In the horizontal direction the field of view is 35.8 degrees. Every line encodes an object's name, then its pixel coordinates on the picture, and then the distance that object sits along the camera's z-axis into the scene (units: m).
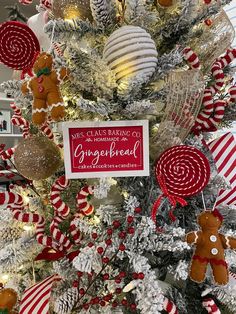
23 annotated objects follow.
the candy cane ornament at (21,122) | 0.92
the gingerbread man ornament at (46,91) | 0.66
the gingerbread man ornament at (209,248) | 0.66
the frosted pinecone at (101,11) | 0.68
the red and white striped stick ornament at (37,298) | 0.72
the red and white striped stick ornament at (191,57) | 0.73
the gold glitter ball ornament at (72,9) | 0.75
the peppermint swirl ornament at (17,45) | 0.79
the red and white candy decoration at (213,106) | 0.77
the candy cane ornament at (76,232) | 0.75
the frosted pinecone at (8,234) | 0.84
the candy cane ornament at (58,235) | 0.77
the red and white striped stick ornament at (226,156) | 0.75
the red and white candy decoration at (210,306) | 0.70
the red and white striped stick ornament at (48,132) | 0.84
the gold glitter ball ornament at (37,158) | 0.76
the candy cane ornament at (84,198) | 0.73
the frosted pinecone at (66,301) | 0.68
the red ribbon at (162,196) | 0.67
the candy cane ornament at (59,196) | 0.75
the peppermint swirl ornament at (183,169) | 0.68
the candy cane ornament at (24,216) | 0.78
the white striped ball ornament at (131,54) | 0.67
